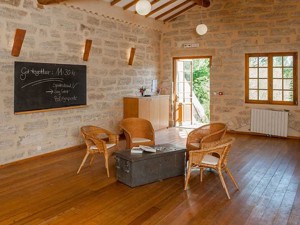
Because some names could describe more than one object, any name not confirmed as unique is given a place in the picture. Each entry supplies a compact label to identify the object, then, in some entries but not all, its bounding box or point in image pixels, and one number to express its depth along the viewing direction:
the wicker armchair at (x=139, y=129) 5.57
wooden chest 4.19
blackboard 5.39
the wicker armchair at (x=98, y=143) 4.74
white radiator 7.70
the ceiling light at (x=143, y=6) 5.35
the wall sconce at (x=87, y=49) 6.63
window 7.72
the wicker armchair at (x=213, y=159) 3.98
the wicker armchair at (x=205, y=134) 4.97
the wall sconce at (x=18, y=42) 5.20
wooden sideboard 7.79
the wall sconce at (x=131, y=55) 8.05
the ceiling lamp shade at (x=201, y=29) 7.77
